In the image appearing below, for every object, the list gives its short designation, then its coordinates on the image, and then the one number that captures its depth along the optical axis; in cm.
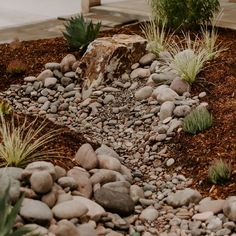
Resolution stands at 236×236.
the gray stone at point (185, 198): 439
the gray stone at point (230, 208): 404
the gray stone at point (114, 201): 415
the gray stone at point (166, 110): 552
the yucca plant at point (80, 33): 686
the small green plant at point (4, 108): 514
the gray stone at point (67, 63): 670
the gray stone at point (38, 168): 400
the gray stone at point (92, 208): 397
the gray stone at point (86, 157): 454
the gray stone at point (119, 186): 432
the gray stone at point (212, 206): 421
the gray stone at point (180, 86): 577
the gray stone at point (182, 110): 542
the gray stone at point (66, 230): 363
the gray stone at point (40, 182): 393
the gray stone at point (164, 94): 569
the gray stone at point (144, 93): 600
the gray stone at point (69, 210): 384
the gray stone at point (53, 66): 671
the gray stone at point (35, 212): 367
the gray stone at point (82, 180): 423
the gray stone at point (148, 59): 645
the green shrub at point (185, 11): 715
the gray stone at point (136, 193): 443
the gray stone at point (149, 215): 425
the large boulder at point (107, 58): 642
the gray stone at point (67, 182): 416
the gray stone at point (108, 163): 459
